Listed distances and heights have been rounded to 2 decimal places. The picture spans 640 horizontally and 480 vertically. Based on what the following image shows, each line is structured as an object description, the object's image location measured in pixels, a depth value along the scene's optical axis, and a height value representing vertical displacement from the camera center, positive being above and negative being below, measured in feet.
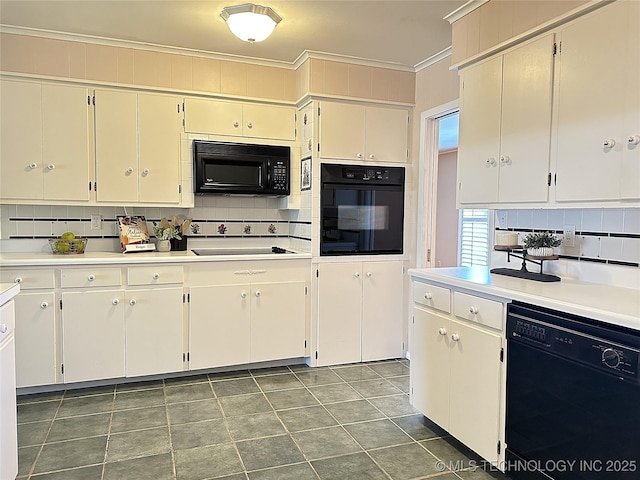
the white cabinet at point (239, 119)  11.47 +2.56
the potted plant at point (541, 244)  7.48 -0.42
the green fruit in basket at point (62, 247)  10.64 -0.78
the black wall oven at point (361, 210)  11.84 +0.20
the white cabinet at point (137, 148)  10.77 +1.64
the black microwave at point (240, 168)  11.50 +1.25
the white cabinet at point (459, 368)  6.75 -2.51
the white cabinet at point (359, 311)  11.97 -2.57
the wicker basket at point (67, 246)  10.66 -0.76
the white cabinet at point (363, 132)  11.71 +2.26
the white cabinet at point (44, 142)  10.13 +1.65
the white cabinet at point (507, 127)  7.06 +1.58
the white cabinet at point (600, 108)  5.77 +1.53
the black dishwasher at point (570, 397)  4.91 -2.20
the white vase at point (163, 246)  11.62 -0.80
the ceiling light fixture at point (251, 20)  8.38 +3.70
